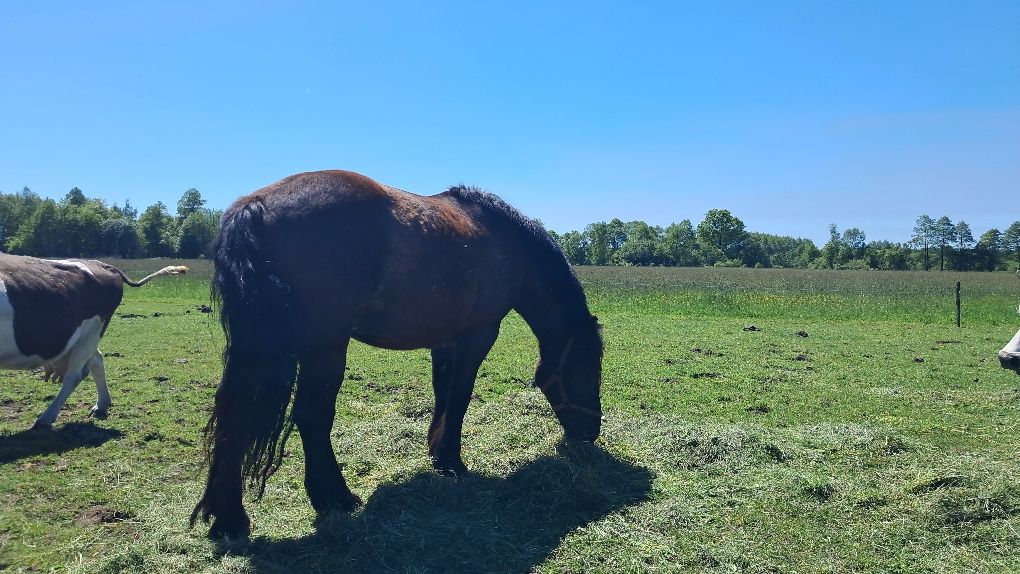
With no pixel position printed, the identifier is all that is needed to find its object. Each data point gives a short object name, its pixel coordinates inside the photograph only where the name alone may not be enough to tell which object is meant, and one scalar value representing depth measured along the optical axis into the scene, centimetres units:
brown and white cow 552
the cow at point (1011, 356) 471
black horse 332
